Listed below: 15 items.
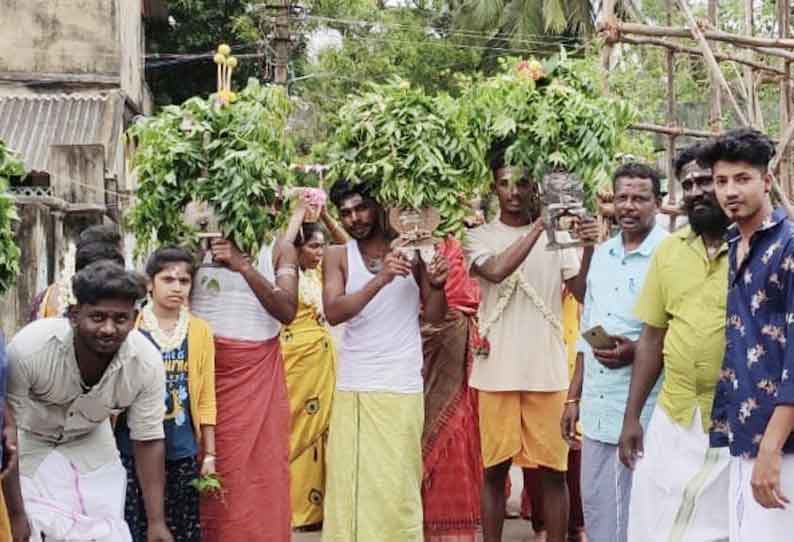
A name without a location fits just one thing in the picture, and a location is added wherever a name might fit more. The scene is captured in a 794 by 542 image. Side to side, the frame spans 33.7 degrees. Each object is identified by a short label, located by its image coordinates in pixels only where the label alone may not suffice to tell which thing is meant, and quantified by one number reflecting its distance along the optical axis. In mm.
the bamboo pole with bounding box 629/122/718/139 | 7812
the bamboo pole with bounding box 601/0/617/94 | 7625
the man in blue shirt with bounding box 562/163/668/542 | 5594
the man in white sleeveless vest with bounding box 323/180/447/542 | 6035
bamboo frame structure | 7418
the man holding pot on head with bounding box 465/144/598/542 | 6457
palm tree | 27797
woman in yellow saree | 7719
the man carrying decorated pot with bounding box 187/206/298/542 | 6125
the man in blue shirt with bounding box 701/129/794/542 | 4199
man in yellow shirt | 4883
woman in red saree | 7039
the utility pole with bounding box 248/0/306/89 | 21500
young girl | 5910
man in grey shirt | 4789
